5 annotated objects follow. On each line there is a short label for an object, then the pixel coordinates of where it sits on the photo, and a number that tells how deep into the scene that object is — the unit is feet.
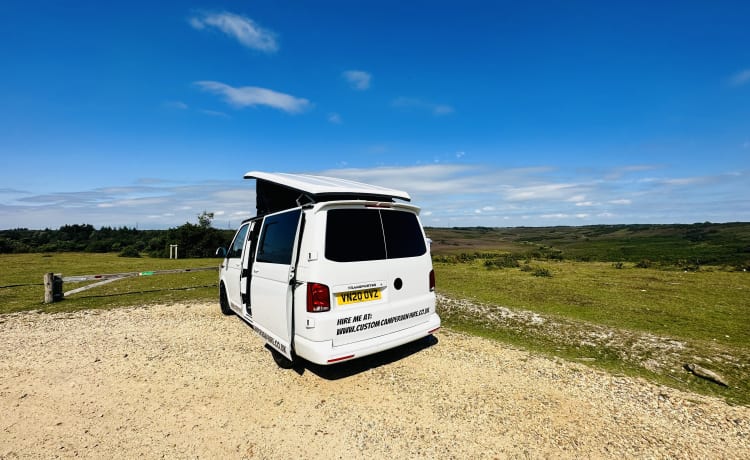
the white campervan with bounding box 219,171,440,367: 13.80
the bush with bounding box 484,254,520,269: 65.36
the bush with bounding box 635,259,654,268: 61.72
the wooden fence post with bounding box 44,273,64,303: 33.65
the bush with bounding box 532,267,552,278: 50.34
